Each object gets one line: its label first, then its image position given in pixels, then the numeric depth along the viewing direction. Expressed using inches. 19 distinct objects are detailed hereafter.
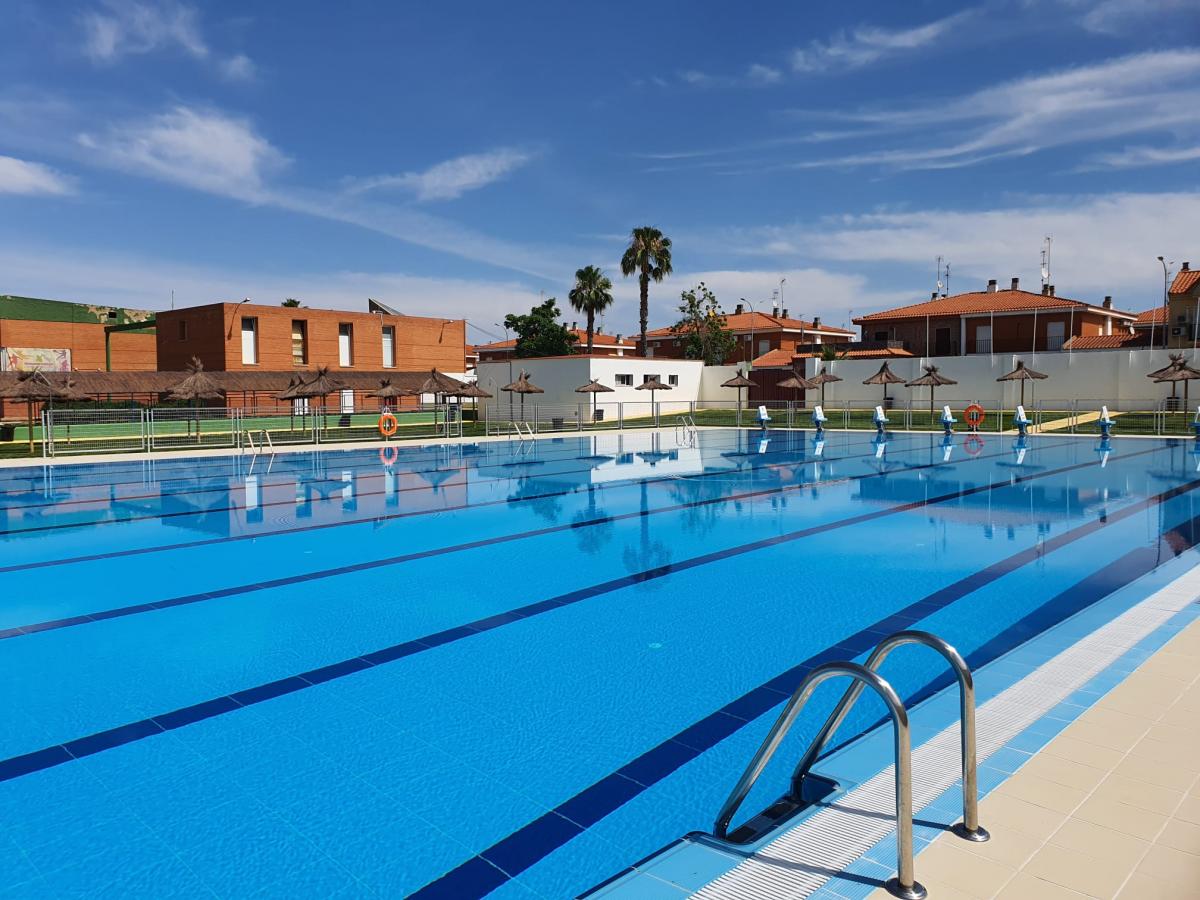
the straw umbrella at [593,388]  1356.1
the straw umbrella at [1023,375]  1226.1
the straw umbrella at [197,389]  1069.8
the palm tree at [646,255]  2038.6
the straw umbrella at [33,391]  932.0
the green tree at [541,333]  2388.0
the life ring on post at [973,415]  1194.6
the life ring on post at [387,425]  1166.3
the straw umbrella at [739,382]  1452.4
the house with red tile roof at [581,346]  2955.2
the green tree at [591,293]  2122.3
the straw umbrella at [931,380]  1269.7
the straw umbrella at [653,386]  1422.2
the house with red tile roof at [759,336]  2425.0
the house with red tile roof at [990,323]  1782.7
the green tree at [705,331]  2164.1
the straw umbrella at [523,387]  1284.4
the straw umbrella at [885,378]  1296.8
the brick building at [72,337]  1764.3
